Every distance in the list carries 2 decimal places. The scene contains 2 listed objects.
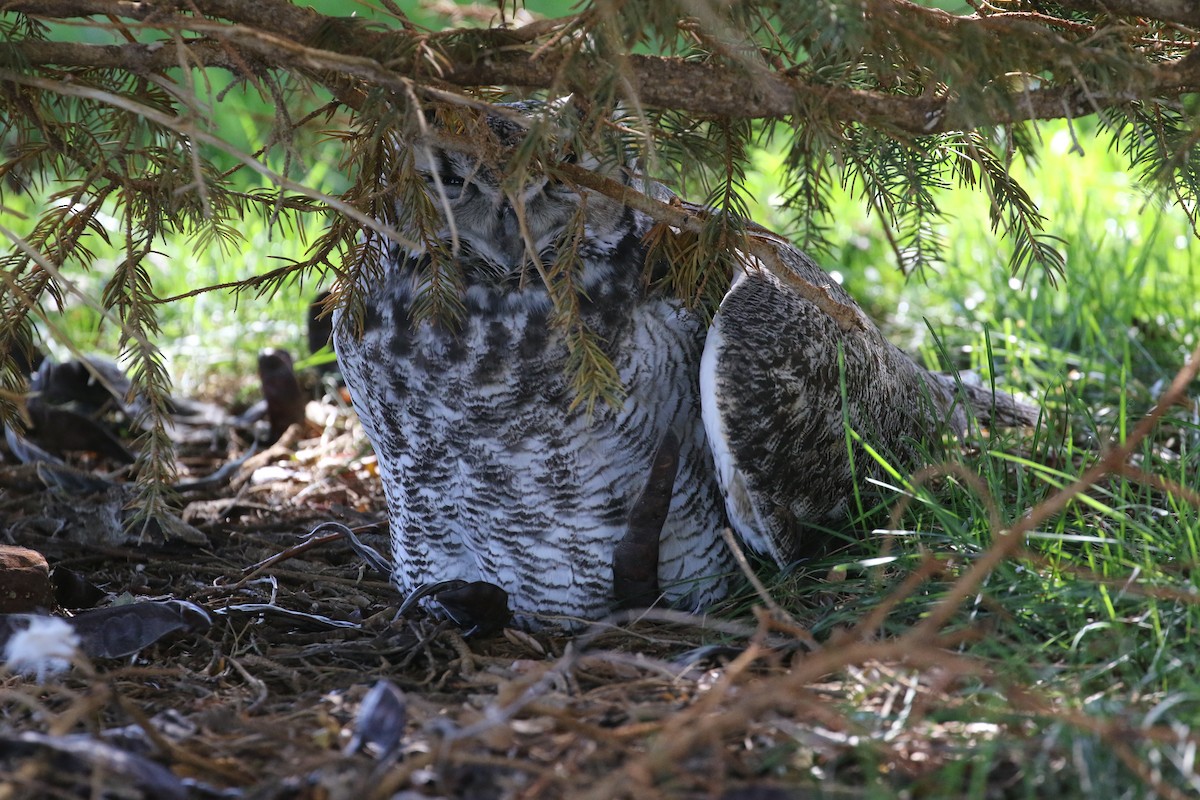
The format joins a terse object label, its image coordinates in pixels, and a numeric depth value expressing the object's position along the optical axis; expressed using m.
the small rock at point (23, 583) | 5.17
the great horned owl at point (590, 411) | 4.97
